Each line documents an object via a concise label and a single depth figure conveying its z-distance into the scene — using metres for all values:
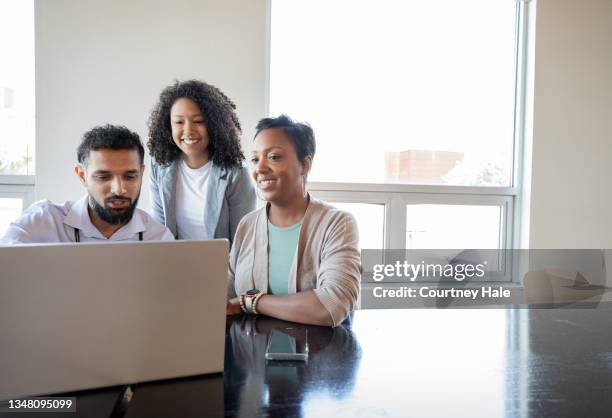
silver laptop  0.82
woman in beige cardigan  1.59
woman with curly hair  2.07
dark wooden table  0.87
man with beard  1.57
